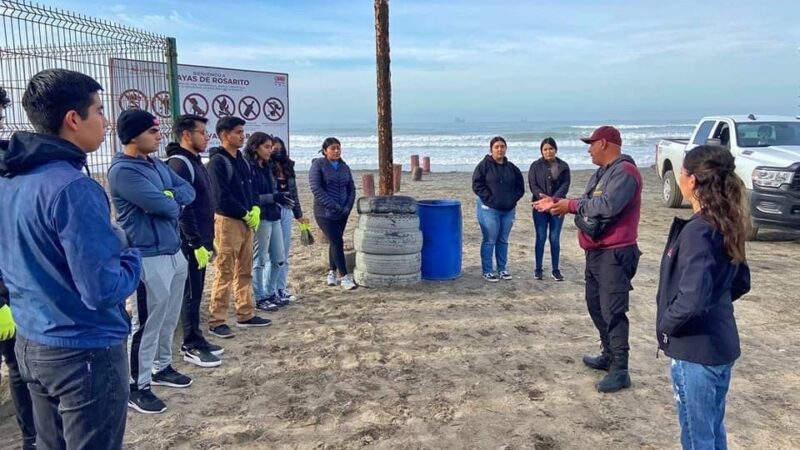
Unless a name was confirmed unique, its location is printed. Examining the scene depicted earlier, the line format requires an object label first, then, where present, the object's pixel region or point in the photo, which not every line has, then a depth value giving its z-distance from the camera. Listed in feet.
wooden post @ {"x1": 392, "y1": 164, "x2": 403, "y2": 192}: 52.33
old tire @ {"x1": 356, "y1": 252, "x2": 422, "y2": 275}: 21.91
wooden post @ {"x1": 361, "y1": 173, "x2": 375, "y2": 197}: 43.70
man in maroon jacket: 13.02
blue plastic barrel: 22.94
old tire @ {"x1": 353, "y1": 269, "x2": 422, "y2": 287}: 22.00
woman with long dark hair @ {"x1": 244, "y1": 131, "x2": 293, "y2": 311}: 18.78
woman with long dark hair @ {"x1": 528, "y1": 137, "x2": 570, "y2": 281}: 22.82
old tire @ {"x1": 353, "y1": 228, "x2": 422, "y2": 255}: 21.68
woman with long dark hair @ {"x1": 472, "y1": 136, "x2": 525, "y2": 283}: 22.71
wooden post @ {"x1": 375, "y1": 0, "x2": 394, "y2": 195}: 22.99
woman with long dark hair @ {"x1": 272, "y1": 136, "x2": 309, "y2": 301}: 20.25
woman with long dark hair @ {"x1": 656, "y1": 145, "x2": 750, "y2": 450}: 7.96
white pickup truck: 27.91
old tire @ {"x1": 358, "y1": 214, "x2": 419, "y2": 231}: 21.68
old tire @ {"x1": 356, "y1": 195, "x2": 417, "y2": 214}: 21.97
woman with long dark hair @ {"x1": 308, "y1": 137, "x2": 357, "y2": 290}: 21.62
